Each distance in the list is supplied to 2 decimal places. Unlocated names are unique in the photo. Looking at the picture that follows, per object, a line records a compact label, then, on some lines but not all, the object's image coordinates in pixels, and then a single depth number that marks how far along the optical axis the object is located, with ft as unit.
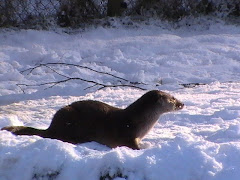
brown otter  29.50
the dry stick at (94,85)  48.52
